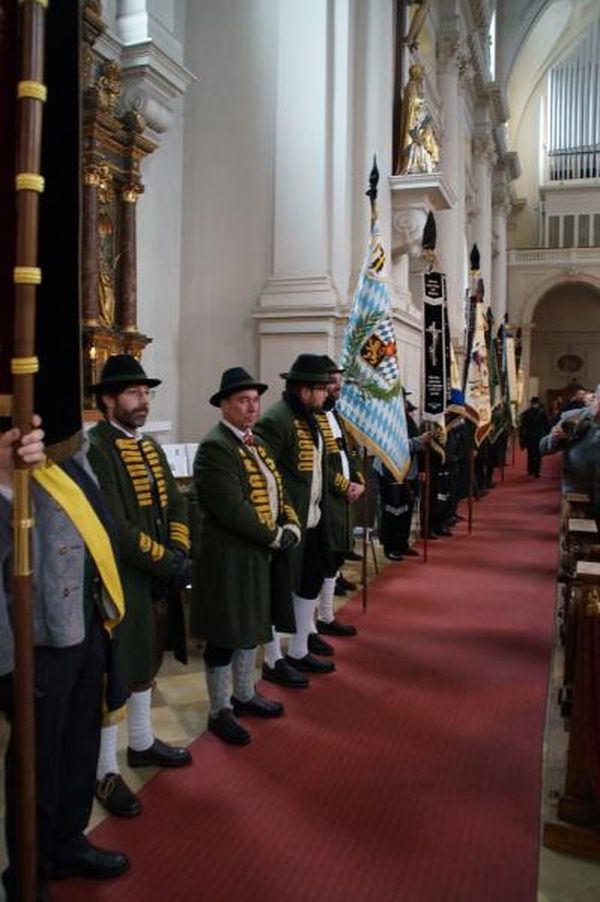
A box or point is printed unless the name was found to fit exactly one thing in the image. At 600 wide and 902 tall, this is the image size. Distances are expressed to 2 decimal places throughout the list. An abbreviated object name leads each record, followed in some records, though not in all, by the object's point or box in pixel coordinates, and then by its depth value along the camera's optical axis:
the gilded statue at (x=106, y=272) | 5.39
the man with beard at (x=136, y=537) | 2.77
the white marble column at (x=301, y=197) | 7.30
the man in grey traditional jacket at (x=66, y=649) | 1.94
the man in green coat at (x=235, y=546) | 3.23
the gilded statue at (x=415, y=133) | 9.08
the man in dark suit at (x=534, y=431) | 14.12
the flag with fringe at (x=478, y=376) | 8.83
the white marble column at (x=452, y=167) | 12.95
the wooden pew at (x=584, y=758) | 2.61
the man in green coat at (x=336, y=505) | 4.39
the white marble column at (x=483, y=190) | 18.03
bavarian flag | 5.29
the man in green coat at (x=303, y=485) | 4.01
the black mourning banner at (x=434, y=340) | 6.95
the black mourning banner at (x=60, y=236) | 1.70
